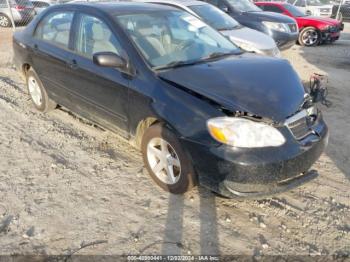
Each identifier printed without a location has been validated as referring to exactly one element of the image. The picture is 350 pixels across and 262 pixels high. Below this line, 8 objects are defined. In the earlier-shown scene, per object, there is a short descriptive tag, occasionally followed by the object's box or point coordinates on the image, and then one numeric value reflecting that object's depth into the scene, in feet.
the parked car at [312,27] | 40.01
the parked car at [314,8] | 65.46
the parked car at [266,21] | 31.01
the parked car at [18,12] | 45.47
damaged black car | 9.00
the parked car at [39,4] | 48.72
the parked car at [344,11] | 62.08
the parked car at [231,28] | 22.86
